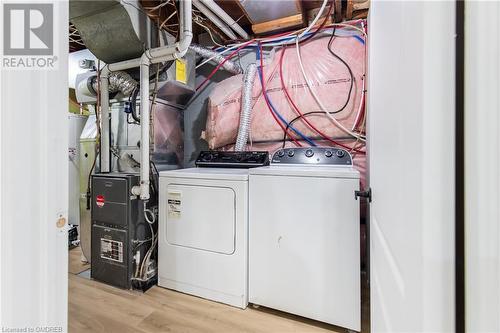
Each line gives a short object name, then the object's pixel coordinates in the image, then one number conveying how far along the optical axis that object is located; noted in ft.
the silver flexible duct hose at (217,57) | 7.57
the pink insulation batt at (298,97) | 6.48
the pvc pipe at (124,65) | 6.85
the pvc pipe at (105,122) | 7.38
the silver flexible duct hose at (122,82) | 7.32
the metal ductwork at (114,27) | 6.12
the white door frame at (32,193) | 1.55
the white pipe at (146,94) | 6.23
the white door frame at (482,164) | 1.07
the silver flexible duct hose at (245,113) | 7.09
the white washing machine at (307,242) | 4.58
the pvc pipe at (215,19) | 6.47
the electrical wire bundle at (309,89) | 6.49
